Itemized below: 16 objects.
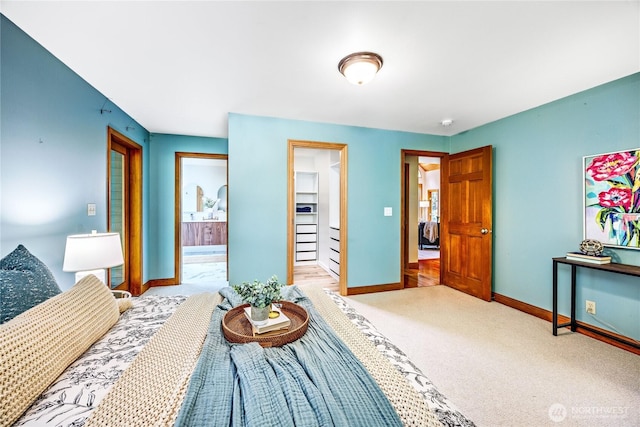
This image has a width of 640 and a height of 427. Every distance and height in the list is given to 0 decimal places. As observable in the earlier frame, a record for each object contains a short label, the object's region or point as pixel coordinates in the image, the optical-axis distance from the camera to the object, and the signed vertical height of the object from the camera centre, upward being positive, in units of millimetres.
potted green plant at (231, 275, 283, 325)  1354 -441
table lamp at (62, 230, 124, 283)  1904 -303
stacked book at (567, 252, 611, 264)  2383 -419
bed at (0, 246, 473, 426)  785 -589
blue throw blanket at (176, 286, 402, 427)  765 -584
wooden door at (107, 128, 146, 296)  3426 +28
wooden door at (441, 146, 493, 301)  3525 -145
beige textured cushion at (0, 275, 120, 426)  793 -482
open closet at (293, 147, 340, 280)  5527 +113
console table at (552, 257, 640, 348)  2235 -686
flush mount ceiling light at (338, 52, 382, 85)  1985 +1124
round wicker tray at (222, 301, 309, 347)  1214 -588
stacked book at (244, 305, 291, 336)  1310 -565
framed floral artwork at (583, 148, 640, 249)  2326 +131
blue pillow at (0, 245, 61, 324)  1119 -338
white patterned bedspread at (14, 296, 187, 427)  812 -616
